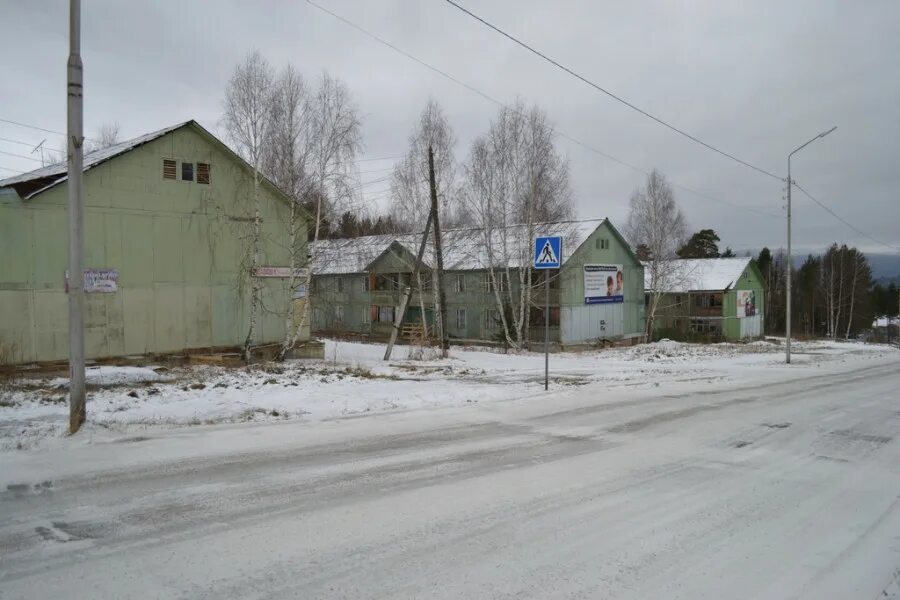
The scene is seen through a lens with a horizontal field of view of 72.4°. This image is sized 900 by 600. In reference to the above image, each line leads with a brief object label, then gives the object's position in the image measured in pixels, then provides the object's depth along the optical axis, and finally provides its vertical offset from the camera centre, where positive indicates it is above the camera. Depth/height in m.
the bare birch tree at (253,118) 20.27 +6.21
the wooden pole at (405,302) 24.95 +0.07
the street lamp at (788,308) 27.09 -0.40
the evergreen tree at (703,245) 83.12 +7.59
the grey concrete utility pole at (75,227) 8.12 +1.05
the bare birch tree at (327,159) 21.77 +5.20
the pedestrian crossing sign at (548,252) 12.35 +1.02
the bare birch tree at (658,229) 48.22 +5.67
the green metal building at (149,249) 17.17 +1.83
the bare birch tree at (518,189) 34.56 +6.50
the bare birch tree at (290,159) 20.98 +5.07
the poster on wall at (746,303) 58.22 -0.25
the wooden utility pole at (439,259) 25.34 +2.00
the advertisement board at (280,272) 22.22 +1.21
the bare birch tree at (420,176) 34.38 +7.33
